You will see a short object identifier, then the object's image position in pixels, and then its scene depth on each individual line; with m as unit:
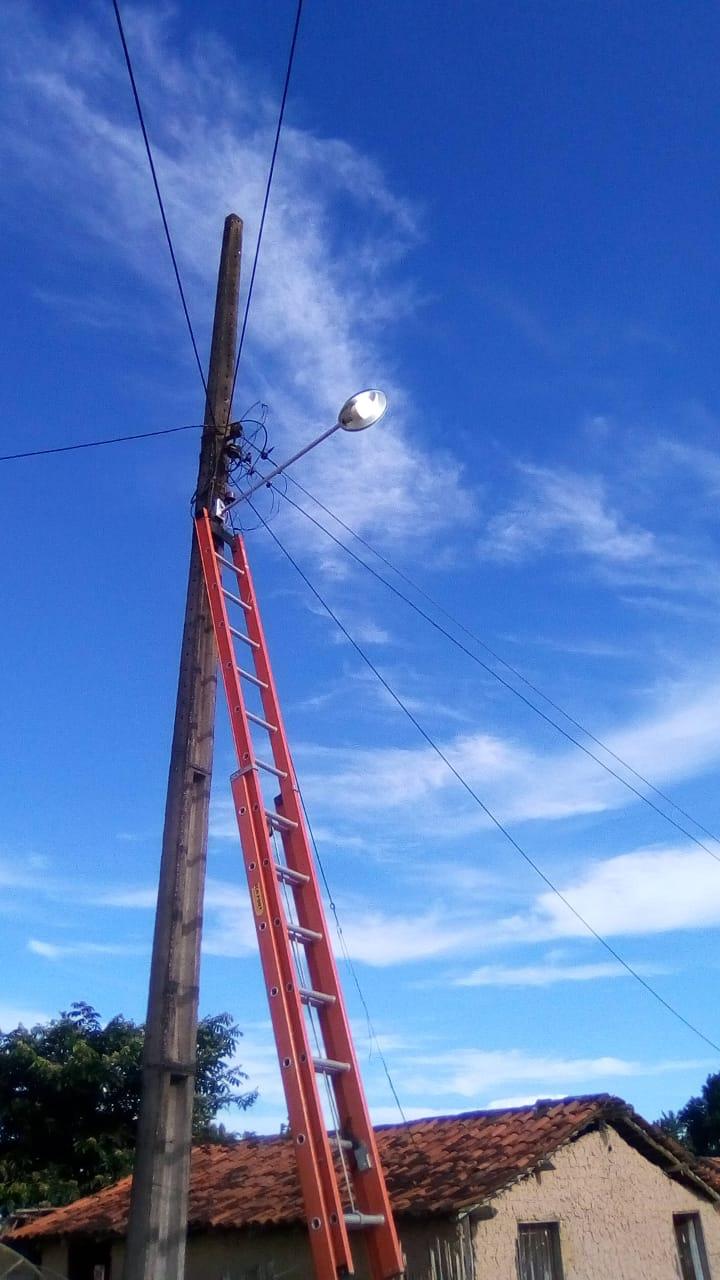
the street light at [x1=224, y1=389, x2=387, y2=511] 7.45
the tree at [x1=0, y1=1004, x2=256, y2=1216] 20.41
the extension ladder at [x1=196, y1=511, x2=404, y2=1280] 5.35
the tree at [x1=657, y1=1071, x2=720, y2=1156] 36.91
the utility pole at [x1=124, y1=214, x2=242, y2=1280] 5.33
